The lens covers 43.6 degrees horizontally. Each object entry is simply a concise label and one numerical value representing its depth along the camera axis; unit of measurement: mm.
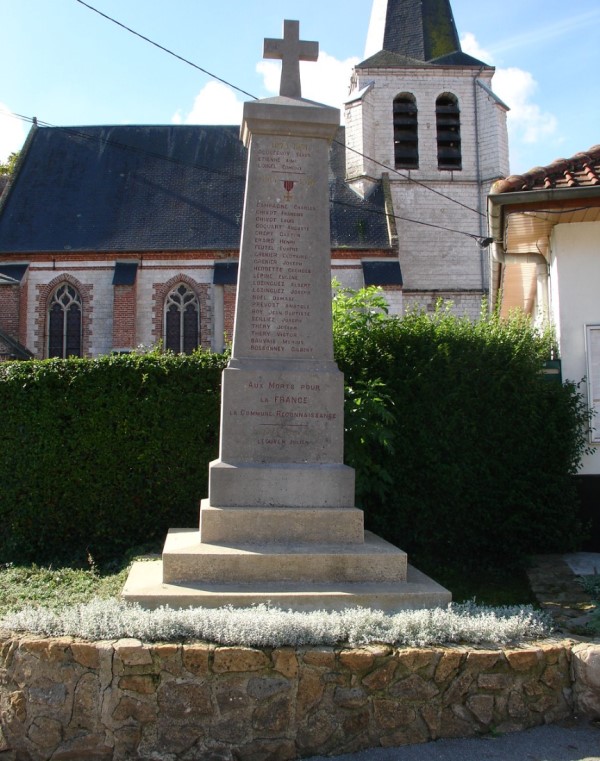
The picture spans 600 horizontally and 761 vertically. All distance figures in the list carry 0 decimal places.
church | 24703
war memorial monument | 4938
